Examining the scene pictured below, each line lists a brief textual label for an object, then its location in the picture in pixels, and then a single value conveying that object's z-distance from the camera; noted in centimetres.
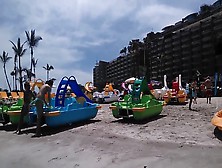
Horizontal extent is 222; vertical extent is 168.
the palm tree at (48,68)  3357
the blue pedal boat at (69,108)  539
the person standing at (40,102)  516
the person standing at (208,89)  935
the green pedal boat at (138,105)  572
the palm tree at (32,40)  2347
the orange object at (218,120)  385
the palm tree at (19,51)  2343
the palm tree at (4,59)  2614
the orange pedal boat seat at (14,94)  1108
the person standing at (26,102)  567
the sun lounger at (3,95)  1040
